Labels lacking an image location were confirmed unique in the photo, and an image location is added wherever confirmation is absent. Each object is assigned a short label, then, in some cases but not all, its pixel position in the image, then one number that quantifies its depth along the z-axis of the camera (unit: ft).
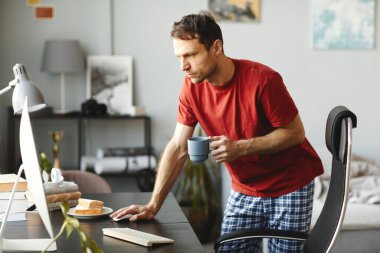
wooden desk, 6.45
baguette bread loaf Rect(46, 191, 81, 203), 8.17
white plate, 7.73
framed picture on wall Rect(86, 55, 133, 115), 16.34
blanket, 14.03
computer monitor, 4.59
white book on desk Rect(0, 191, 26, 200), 7.75
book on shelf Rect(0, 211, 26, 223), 7.73
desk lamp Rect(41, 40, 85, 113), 15.40
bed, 13.62
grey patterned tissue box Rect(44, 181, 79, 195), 8.23
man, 7.79
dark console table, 15.49
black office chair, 6.09
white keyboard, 6.53
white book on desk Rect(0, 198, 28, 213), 7.75
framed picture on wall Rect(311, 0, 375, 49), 17.20
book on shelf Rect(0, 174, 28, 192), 7.77
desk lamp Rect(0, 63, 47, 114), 6.74
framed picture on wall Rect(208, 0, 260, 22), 16.74
